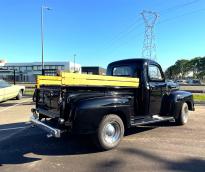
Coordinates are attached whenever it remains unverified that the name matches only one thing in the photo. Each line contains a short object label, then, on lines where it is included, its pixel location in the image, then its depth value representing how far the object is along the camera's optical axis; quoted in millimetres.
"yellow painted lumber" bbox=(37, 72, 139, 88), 3707
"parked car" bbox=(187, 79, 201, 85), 39674
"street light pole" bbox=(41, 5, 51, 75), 17996
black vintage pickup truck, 3656
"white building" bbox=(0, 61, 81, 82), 42207
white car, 9478
